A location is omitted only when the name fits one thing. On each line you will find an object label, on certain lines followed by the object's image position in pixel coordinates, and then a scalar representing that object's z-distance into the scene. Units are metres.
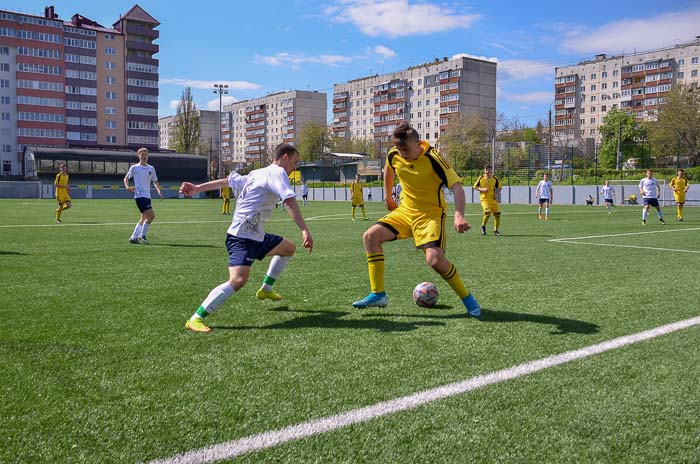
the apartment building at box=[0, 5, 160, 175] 89.56
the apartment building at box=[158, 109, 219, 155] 164.62
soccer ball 6.25
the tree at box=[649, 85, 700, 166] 53.06
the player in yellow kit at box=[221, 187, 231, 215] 29.41
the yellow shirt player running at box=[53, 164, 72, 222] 20.81
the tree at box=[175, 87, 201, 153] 106.31
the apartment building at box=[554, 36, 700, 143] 98.38
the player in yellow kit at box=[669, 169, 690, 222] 23.59
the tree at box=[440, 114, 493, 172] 80.94
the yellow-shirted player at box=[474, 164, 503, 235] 17.05
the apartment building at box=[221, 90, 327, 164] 144.75
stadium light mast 73.25
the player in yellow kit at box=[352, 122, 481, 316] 5.80
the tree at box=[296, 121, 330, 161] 111.88
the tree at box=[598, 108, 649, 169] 52.66
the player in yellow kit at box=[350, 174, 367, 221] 25.66
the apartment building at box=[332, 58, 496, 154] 109.25
